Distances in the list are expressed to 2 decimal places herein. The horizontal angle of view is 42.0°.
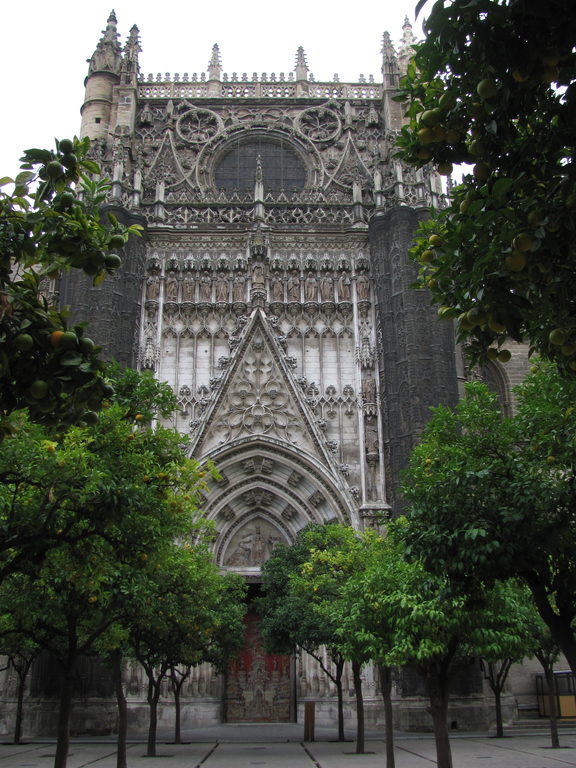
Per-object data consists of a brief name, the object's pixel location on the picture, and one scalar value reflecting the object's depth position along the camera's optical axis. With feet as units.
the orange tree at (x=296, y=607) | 64.03
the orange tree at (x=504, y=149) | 10.55
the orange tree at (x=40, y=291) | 12.00
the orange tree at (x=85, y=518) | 27.99
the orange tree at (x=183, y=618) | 48.96
